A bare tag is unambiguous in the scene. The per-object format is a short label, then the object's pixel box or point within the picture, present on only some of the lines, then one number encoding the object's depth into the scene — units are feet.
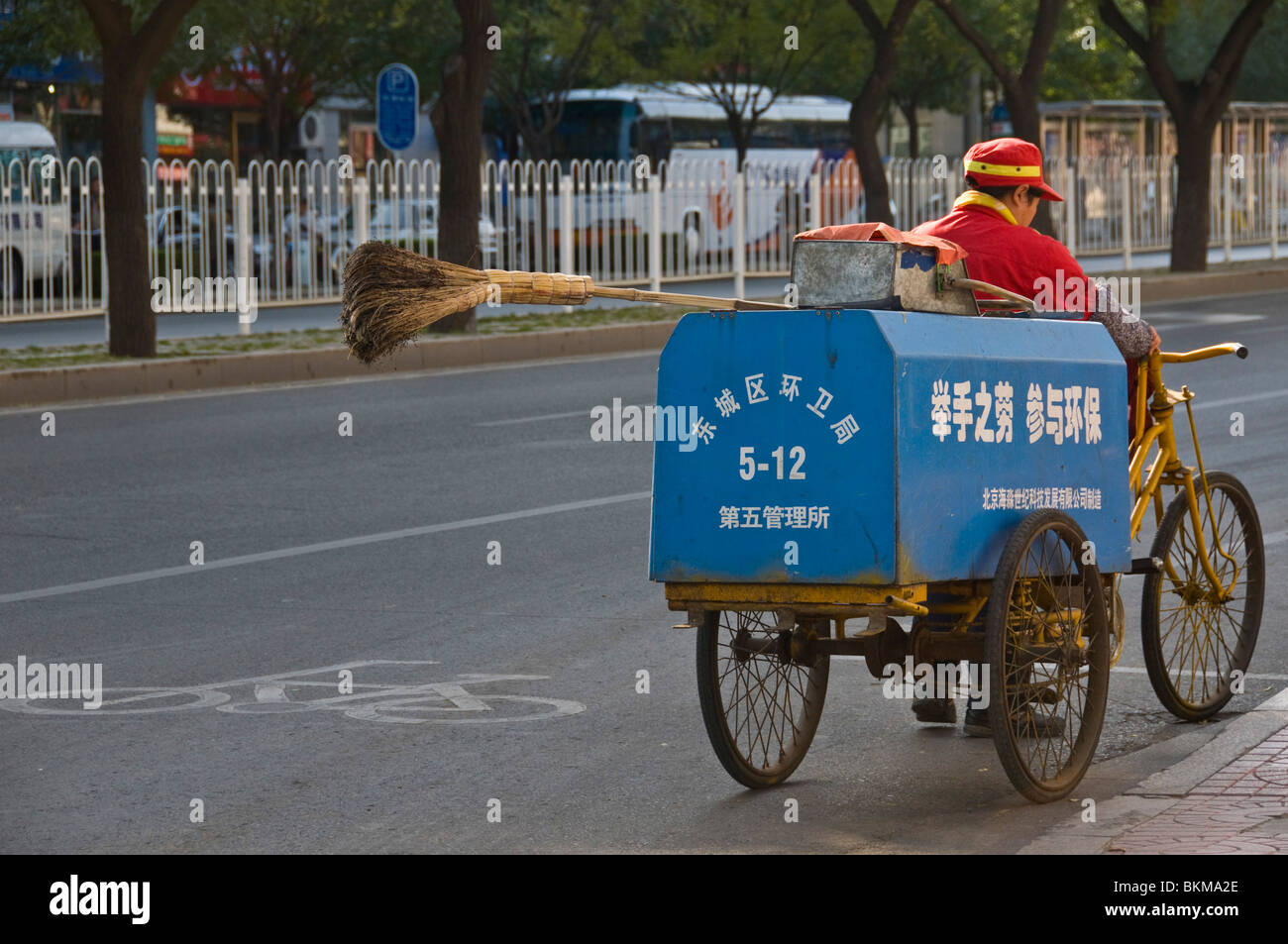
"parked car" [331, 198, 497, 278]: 77.71
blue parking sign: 77.30
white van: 69.26
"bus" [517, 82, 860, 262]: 139.03
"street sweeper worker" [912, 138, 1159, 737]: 19.69
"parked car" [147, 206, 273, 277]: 73.77
